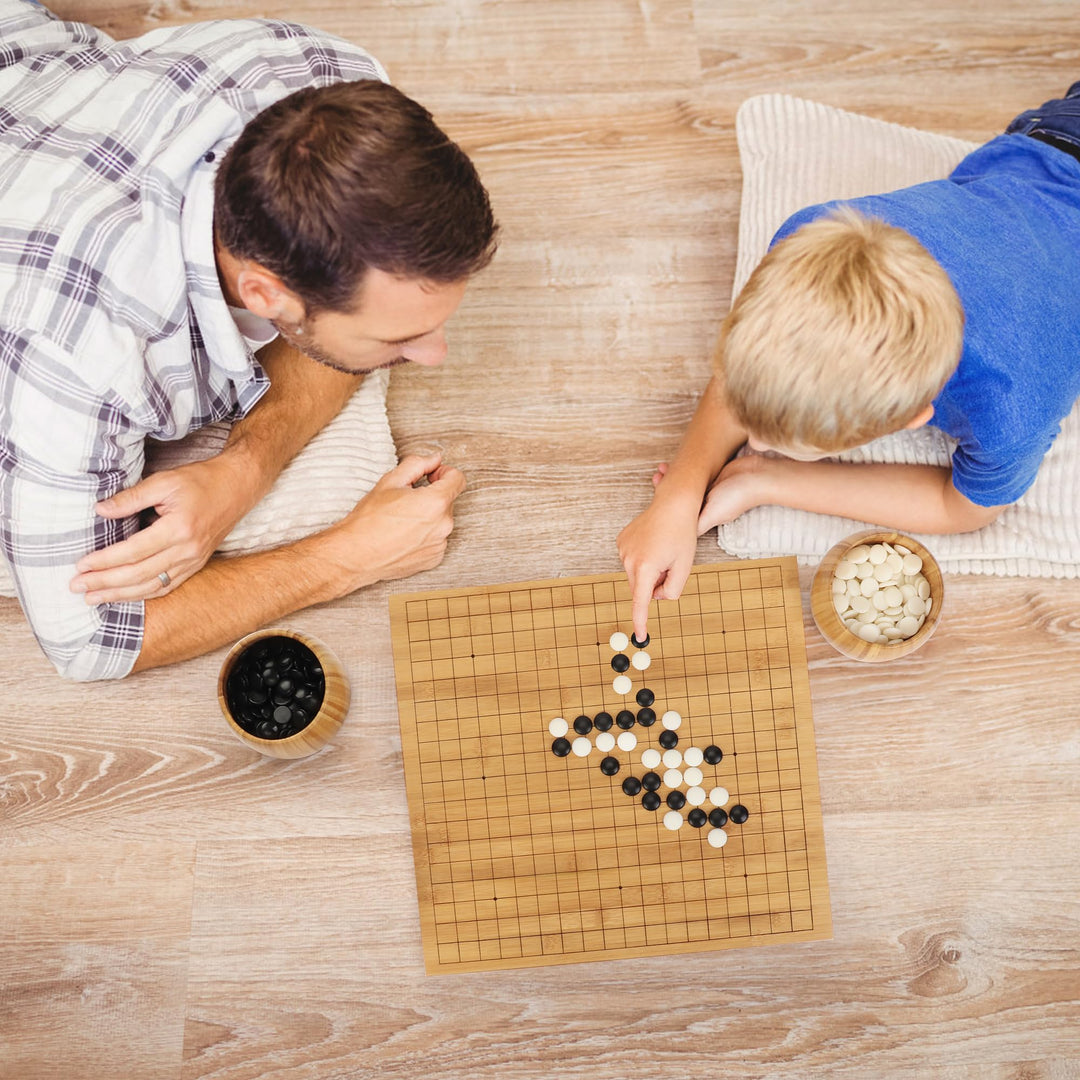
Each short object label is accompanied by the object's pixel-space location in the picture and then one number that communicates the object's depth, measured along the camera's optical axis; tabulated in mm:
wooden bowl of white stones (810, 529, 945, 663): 1111
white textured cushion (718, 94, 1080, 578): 1208
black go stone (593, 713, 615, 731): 1139
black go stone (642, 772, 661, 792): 1127
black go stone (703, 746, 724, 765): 1132
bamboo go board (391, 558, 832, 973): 1112
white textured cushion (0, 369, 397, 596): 1226
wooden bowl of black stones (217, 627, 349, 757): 1087
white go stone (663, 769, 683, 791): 1130
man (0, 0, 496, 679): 867
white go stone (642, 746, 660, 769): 1137
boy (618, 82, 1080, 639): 873
